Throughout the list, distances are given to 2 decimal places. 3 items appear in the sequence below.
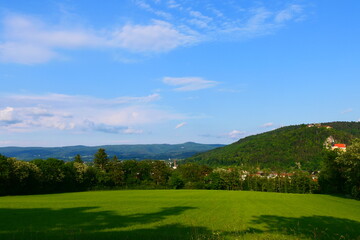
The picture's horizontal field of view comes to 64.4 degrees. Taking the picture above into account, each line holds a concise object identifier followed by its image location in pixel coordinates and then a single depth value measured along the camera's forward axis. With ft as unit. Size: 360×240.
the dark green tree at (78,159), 383.92
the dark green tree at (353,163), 193.98
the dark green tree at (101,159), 387.41
